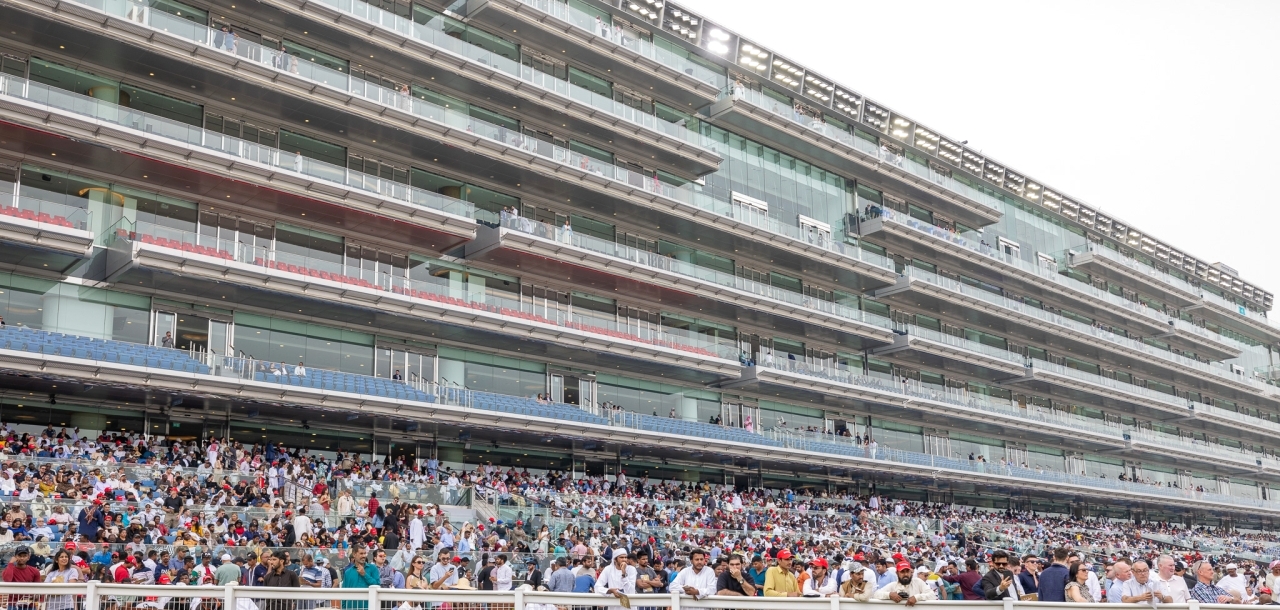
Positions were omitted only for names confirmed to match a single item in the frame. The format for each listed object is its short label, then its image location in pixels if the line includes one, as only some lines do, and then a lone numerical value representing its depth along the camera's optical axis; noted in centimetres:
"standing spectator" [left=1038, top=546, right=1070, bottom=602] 1289
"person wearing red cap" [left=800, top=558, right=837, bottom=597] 1511
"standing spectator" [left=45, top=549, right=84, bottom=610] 1567
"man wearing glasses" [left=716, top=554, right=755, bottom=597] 1304
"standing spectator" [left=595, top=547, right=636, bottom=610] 1496
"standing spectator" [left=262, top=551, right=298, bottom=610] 1430
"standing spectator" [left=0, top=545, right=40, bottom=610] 1464
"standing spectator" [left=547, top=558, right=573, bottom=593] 1580
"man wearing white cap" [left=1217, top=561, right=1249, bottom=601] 1469
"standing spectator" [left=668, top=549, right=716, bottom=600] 1355
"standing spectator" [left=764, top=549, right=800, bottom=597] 1373
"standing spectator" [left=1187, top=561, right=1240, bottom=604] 1341
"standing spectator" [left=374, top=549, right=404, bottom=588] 1583
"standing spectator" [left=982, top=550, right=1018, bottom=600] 1291
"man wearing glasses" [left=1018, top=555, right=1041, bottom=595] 1395
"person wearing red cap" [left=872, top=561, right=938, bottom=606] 1247
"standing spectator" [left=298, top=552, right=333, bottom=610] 1603
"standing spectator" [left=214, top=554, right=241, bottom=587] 1738
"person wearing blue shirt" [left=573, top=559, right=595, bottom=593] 1568
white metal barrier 1072
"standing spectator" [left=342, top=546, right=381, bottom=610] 1495
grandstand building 3209
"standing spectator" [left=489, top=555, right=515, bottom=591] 1797
